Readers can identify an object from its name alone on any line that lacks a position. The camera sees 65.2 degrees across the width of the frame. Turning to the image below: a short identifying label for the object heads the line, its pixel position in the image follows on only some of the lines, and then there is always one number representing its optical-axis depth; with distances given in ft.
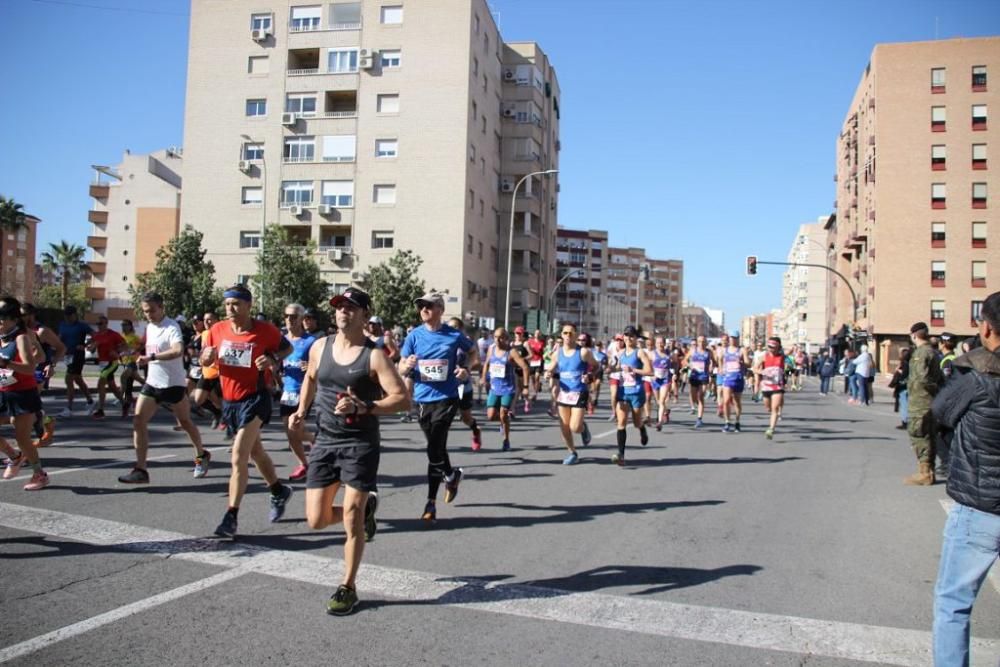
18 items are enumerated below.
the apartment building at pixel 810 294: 363.35
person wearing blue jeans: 10.99
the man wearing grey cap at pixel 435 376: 23.89
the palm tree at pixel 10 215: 226.79
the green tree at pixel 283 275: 130.31
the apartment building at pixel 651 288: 479.00
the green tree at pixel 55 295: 288.61
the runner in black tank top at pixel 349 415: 15.31
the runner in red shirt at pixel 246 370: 21.15
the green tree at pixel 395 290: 131.95
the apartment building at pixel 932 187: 180.24
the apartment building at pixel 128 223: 221.46
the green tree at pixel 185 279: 136.05
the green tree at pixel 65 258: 277.03
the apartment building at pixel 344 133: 154.61
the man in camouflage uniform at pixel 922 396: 32.30
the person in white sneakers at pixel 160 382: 25.96
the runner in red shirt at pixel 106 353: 47.40
